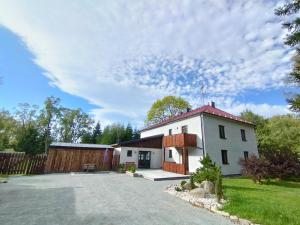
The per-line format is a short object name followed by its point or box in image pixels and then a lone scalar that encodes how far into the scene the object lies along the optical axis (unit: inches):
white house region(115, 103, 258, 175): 737.0
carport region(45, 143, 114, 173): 721.6
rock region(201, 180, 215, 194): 341.1
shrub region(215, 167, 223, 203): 305.1
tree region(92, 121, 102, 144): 1736.0
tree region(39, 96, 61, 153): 1665.0
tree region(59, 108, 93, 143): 1822.1
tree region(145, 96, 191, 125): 1578.0
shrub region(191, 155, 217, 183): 382.0
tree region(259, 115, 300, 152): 1067.9
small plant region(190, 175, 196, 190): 387.9
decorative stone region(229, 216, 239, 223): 221.5
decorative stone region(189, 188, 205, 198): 327.9
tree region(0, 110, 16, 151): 1421.0
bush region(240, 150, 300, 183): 526.5
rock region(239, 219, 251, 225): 209.8
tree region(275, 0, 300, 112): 379.2
